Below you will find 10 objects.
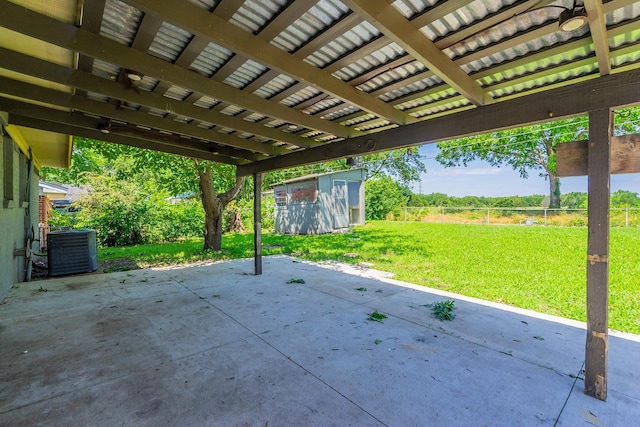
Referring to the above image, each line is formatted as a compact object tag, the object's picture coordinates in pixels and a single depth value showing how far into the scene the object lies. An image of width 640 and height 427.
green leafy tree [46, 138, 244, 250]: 8.04
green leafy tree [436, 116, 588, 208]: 16.69
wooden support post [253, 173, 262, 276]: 5.98
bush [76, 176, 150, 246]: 10.72
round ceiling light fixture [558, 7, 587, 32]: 1.53
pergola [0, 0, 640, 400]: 1.78
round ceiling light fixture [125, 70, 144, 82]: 2.48
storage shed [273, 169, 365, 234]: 13.99
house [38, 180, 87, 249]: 9.40
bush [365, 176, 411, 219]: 21.80
